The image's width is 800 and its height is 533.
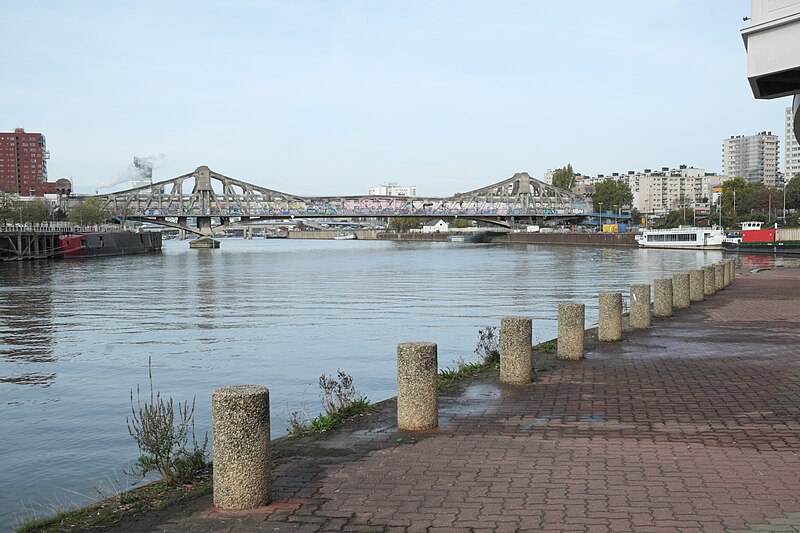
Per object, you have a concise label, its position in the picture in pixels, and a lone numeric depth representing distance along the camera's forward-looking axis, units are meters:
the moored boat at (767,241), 71.75
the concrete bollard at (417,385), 7.89
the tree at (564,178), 189.62
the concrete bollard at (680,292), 19.59
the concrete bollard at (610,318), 13.58
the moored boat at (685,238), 92.66
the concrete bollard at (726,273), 28.61
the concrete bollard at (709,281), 23.97
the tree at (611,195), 183.12
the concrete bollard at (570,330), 12.05
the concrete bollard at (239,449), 5.80
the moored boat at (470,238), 168.30
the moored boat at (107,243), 86.56
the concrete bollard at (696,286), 21.97
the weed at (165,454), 6.98
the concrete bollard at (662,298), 17.73
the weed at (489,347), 12.47
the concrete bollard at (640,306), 15.64
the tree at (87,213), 115.62
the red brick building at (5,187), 93.26
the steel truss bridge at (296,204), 135.25
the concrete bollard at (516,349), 10.12
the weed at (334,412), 8.38
